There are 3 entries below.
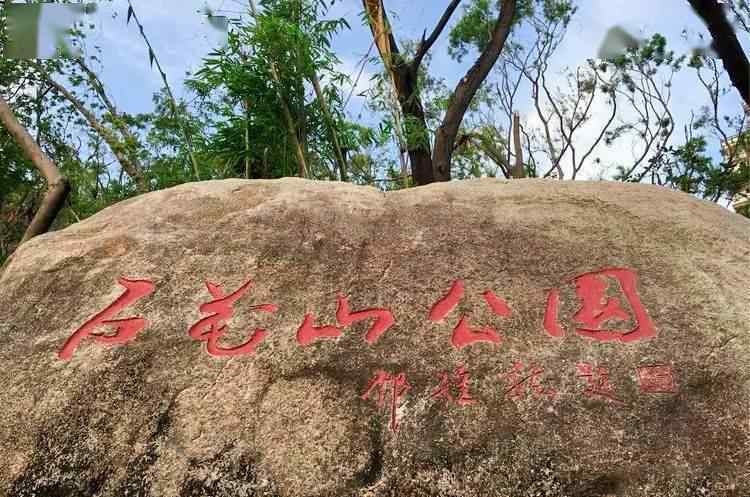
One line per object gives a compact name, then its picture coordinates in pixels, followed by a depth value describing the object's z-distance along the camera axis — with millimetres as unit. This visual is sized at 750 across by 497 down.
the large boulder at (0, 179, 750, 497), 1937
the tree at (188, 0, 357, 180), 4738
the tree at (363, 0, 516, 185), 6793
